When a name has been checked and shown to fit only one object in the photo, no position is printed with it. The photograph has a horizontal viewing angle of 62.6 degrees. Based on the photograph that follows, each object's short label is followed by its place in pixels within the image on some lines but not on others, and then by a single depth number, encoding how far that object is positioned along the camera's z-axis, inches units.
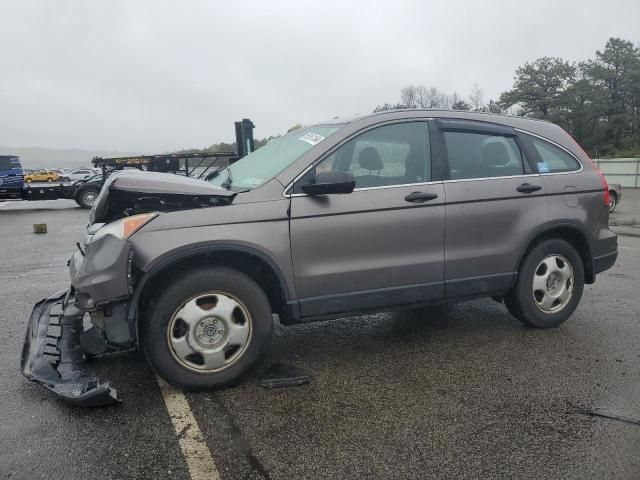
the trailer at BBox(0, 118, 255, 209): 691.4
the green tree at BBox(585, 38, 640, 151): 1833.2
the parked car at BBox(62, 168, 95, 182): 1937.0
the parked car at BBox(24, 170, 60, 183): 1807.1
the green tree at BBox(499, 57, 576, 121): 1967.3
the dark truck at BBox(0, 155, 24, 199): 751.1
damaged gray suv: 125.8
